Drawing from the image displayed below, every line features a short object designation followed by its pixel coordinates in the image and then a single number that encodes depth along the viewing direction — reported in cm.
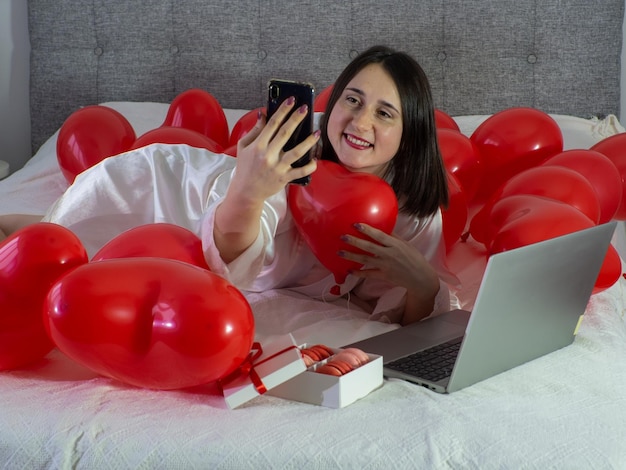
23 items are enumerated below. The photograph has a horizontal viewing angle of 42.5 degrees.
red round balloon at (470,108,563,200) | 204
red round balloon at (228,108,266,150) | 213
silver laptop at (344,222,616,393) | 107
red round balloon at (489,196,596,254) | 144
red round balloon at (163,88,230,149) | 224
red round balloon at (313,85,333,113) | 207
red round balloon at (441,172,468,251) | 181
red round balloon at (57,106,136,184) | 211
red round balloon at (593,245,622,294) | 150
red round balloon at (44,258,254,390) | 102
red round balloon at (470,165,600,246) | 165
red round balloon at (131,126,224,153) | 192
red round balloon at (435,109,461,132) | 217
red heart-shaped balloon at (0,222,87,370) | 113
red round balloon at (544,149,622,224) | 184
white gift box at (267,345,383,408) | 104
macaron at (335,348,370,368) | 110
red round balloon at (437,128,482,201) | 194
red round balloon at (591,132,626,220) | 198
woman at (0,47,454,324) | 155
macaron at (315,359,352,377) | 106
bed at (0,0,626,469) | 96
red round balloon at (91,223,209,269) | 124
